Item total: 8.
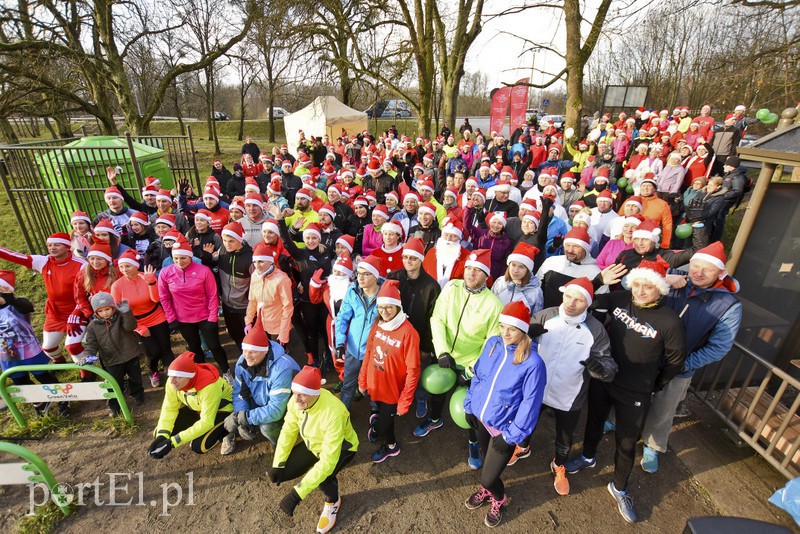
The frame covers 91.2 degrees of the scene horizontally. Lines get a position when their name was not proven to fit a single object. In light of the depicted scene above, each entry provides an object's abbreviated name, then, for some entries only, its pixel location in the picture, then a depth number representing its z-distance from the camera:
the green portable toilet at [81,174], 8.36
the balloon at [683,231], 6.29
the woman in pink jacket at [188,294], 4.73
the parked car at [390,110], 34.26
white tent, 19.92
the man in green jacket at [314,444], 3.14
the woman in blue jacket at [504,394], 2.97
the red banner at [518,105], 17.91
